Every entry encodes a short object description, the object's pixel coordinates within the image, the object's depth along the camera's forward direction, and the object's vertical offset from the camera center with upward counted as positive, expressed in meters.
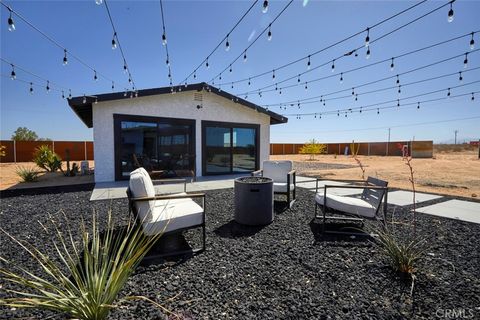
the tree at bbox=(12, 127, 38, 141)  27.23 +1.84
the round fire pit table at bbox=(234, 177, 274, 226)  3.54 -0.84
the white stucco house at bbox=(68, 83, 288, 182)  7.45 +0.71
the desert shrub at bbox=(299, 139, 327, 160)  23.62 +0.19
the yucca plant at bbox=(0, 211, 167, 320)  1.28 -0.88
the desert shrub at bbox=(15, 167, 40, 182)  7.81 -0.96
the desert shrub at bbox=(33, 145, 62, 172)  10.37 -0.52
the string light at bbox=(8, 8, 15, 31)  3.27 +1.86
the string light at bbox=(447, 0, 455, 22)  3.23 +2.00
